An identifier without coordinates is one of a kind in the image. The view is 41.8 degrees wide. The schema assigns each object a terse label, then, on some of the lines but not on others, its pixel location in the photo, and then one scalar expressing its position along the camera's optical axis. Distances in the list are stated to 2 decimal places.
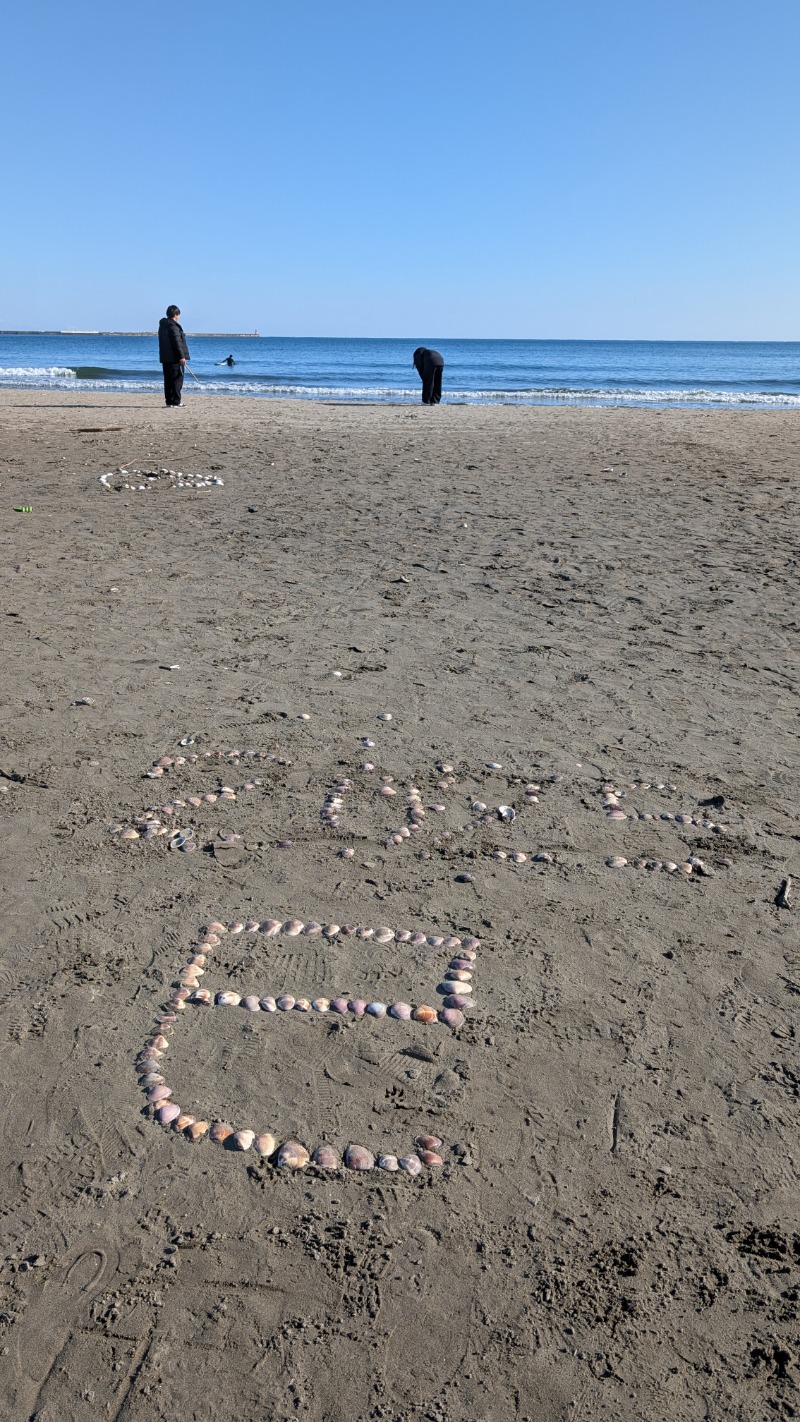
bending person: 24.16
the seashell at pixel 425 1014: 3.15
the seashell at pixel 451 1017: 3.14
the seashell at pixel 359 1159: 2.57
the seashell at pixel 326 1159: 2.58
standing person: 18.59
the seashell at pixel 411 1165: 2.57
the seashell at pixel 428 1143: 2.65
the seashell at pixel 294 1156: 2.58
